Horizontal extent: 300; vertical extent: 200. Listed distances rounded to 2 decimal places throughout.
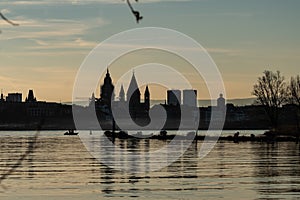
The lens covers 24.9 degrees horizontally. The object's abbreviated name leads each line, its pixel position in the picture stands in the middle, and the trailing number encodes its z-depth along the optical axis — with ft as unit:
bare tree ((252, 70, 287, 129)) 463.83
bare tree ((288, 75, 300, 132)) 475.72
